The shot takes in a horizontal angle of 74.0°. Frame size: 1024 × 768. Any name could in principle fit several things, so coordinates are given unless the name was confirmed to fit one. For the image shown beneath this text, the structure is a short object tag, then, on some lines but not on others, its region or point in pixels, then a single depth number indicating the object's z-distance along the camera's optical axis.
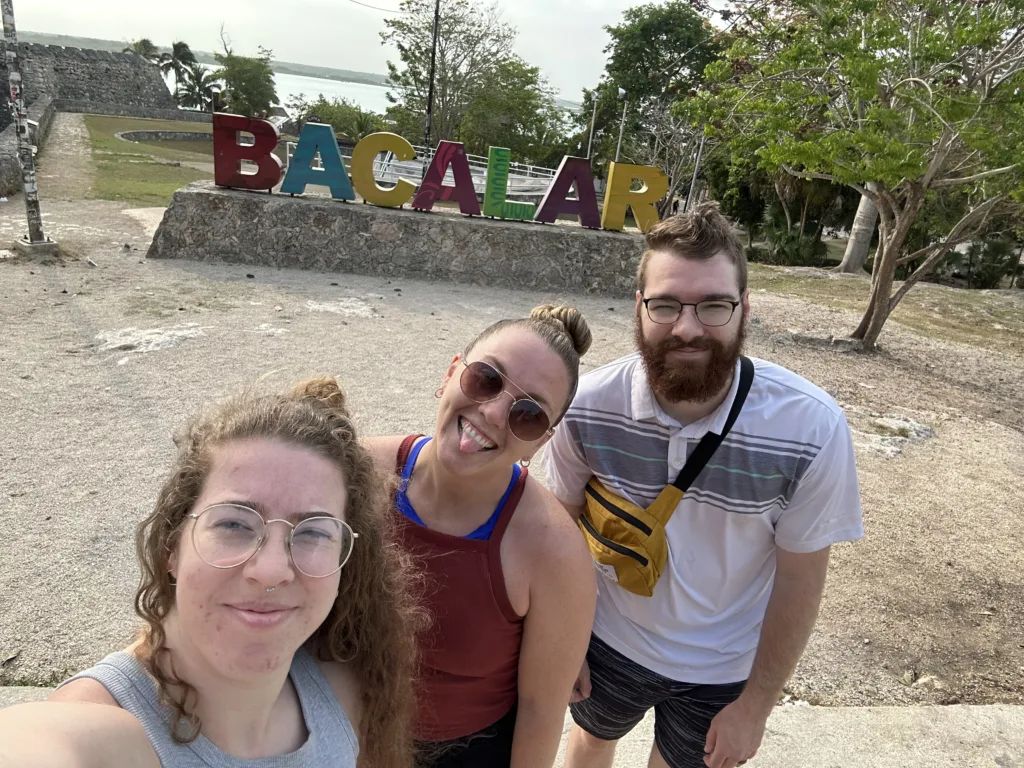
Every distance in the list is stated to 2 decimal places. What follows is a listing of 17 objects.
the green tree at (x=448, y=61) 29.19
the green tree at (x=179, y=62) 60.72
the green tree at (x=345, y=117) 35.28
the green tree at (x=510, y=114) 32.12
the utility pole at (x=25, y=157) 8.52
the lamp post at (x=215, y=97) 44.91
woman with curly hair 1.03
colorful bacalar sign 10.23
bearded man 1.76
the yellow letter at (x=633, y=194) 10.91
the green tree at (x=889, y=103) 7.10
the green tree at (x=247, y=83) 47.91
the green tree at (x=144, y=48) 67.50
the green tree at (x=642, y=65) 34.41
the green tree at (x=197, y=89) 59.75
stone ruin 32.97
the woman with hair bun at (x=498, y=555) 1.52
